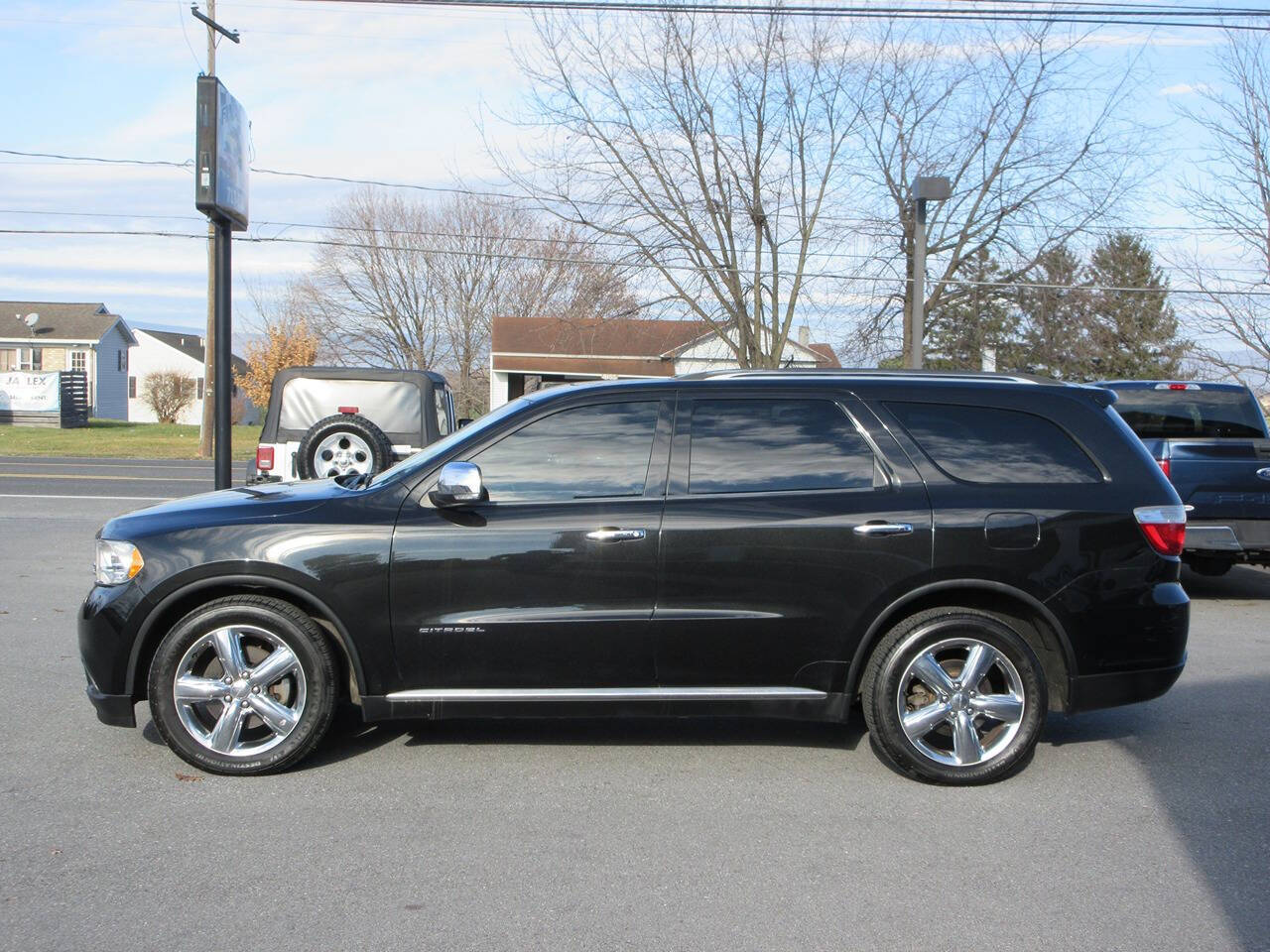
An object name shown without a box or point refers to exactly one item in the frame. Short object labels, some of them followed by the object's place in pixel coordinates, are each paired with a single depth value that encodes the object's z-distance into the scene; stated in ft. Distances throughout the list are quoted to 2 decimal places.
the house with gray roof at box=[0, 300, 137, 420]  198.59
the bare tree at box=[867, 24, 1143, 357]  78.48
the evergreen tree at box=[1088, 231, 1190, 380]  101.14
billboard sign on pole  33.45
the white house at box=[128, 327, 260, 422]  235.40
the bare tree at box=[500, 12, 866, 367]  76.48
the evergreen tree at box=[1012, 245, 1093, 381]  85.66
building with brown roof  87.66
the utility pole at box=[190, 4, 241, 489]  33.53
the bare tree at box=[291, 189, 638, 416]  148.56
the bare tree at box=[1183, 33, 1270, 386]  62.69
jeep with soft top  37.45
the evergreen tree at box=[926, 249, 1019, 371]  86.53
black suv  16.56
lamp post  49.85
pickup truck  31.01
